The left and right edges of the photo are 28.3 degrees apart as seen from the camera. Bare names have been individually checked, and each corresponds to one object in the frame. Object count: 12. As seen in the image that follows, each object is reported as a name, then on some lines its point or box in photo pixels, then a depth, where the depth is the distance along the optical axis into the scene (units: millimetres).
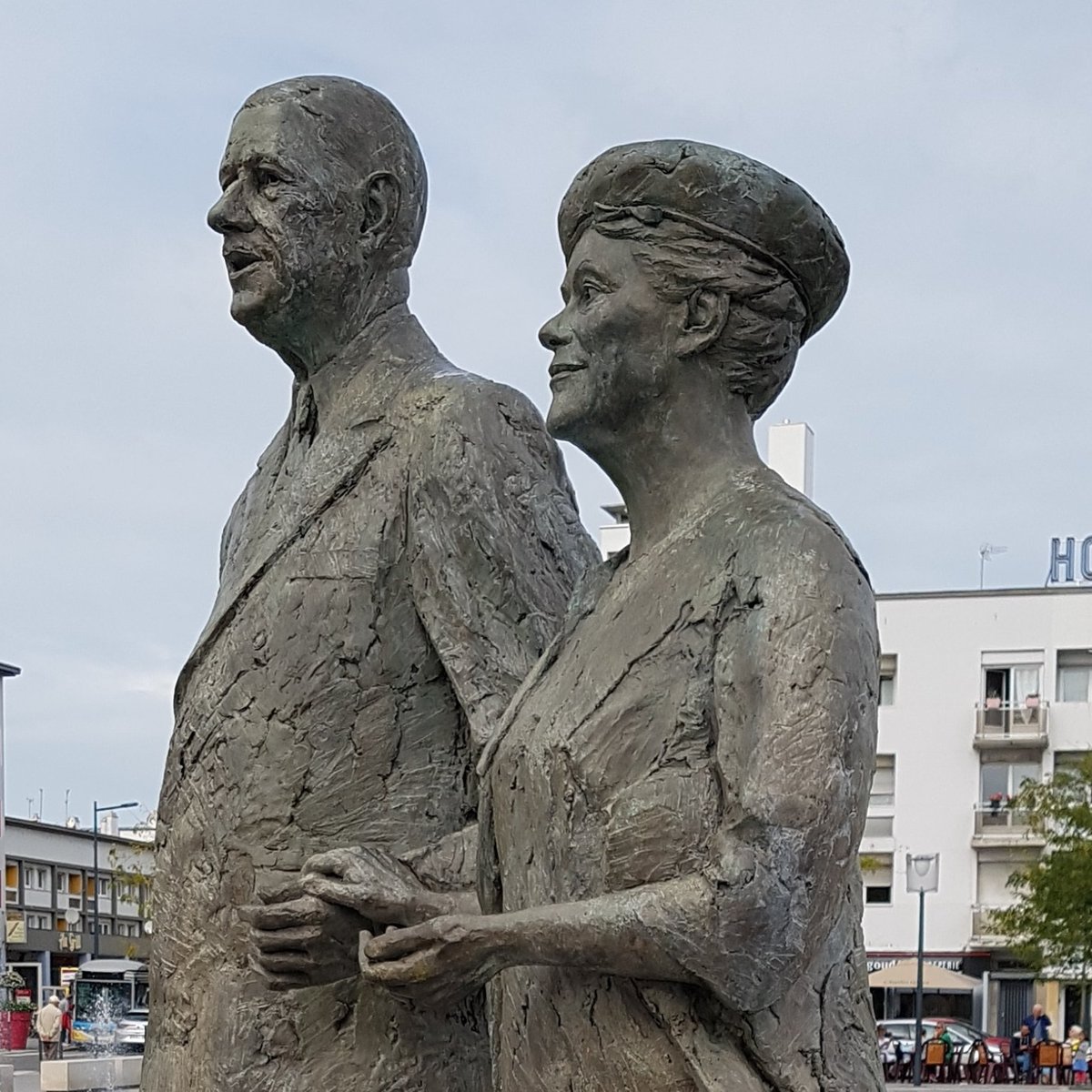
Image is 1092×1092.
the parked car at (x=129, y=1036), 31625
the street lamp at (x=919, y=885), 26436
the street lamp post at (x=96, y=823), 54138
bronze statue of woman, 2582
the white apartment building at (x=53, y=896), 63844
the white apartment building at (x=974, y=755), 42688
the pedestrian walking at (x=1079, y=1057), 29375
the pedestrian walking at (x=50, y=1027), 31453
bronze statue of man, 3629
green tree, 31344
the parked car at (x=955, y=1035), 31308
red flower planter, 38459
